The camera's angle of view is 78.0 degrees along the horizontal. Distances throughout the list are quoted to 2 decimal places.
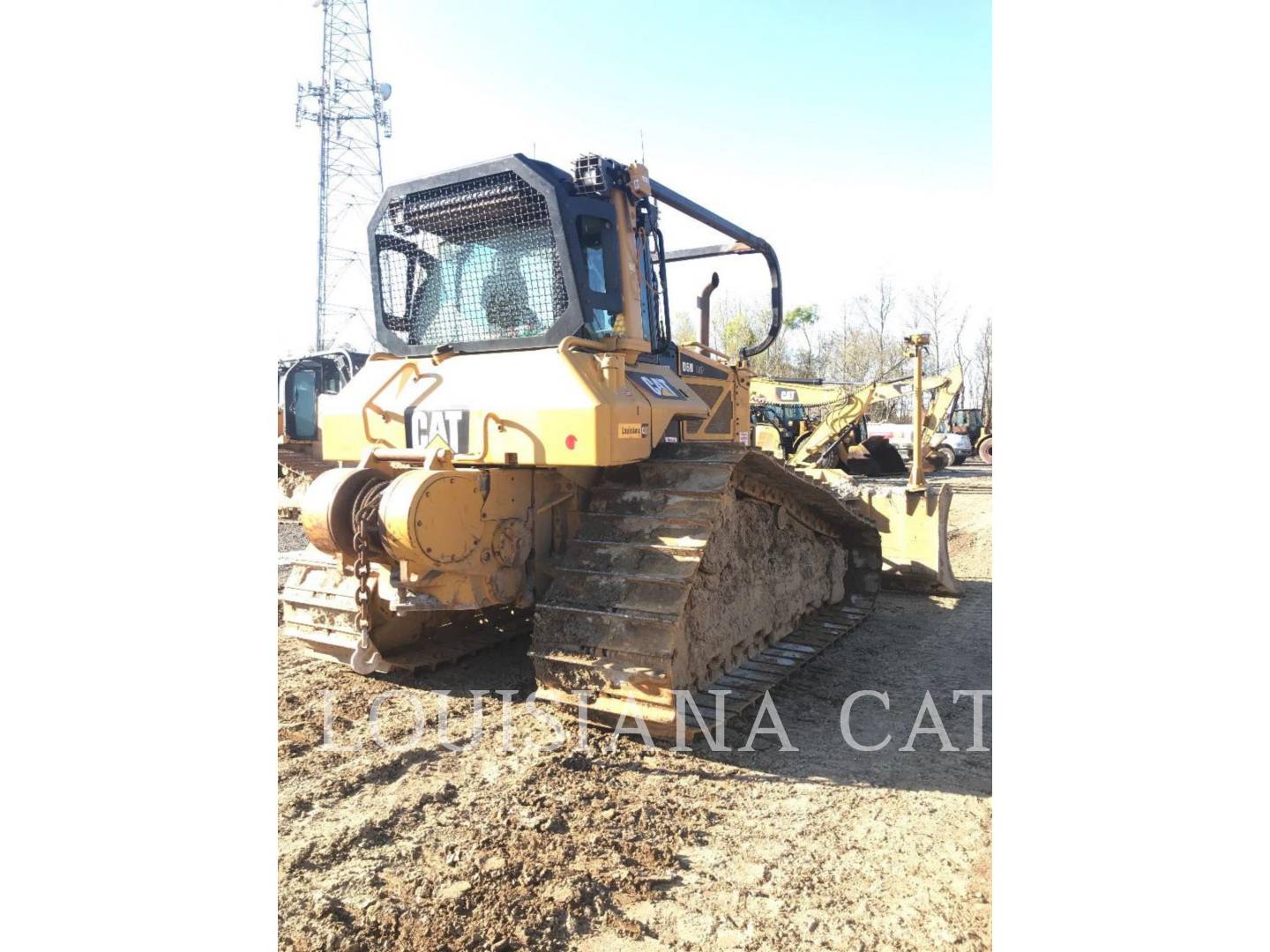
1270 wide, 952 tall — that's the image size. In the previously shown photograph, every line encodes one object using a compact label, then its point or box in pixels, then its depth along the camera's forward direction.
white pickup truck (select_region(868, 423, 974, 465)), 21.67
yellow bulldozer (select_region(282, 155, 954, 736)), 3.64
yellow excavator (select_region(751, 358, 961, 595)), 7.16
